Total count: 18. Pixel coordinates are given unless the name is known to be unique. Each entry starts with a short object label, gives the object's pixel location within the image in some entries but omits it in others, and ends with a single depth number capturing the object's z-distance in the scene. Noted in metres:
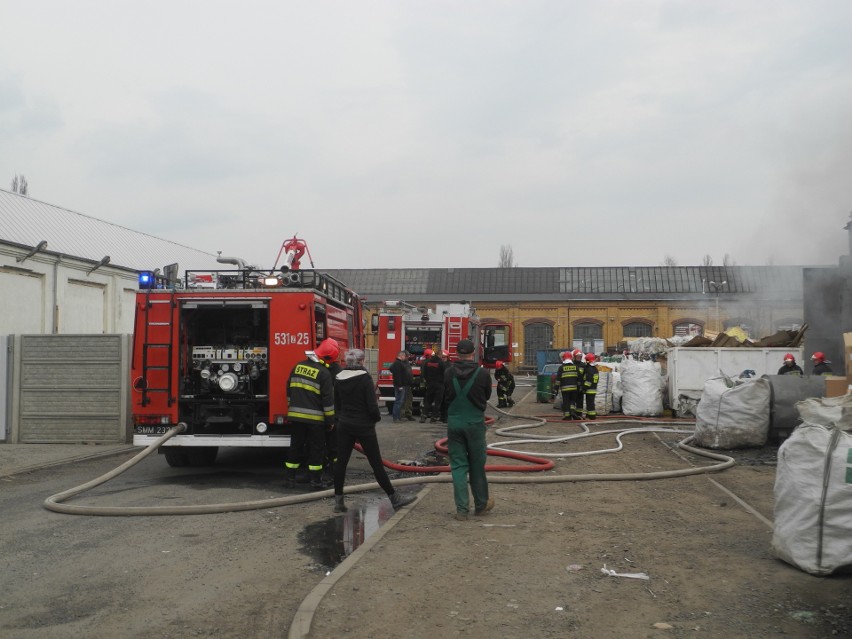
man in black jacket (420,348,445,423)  16.95
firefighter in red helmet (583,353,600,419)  16.66
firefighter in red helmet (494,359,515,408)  20.70
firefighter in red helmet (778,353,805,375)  14.89
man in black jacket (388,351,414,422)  17.28
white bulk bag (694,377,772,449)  11.45
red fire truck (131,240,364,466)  9.55
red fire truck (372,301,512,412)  19.84
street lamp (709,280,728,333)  47.84
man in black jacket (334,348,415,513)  7.61
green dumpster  24.14
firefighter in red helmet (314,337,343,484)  8.99
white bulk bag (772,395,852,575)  5.06
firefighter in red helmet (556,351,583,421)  16.77
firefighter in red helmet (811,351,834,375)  14.71
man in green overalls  7.25
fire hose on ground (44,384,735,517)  7.39
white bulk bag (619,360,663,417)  17.53
